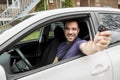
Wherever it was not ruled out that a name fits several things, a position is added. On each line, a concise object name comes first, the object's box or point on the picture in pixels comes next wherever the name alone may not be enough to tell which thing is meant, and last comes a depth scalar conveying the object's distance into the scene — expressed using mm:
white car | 1403
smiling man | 1470
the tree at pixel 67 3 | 13302
